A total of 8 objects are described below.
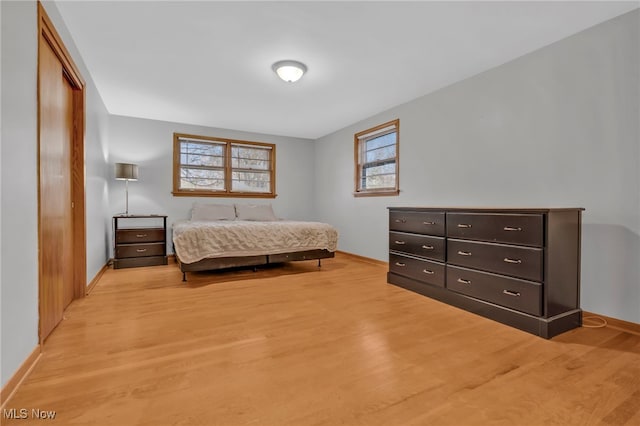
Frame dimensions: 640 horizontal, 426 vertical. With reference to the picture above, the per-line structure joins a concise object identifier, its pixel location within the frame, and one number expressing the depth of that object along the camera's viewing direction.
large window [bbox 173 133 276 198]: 5.28
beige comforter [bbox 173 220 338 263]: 3.52
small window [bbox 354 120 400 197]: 4.44
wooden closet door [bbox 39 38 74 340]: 1.90
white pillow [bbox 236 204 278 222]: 5.25
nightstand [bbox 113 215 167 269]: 4.22
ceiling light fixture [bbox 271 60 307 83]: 2.97
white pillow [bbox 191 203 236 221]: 4.95
